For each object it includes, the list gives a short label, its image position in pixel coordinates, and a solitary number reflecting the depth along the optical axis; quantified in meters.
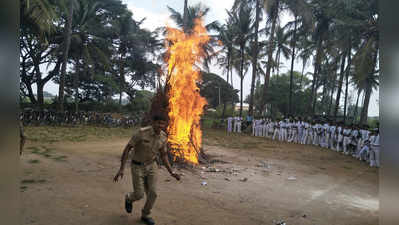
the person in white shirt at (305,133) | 18.67
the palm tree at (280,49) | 34.67
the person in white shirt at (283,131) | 20.38
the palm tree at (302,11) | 22.83
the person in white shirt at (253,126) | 23.78
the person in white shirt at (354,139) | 14.26
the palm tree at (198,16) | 26.91
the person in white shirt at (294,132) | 19.52
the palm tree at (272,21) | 23.94
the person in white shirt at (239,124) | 25.12
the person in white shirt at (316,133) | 17.84
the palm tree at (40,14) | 12.73
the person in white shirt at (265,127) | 22.64
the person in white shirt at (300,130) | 19.12
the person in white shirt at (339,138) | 15.52
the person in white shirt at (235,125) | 25.33
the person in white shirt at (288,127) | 19.98
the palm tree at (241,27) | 28.61
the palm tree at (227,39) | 31.09
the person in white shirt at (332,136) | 16.50
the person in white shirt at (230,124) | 25.69
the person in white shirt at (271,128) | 22.25
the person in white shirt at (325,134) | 16.92
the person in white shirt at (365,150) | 12.33
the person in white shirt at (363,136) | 13.58
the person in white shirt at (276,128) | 21.17
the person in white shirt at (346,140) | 14.76
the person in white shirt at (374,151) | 11.19
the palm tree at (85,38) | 23.89
